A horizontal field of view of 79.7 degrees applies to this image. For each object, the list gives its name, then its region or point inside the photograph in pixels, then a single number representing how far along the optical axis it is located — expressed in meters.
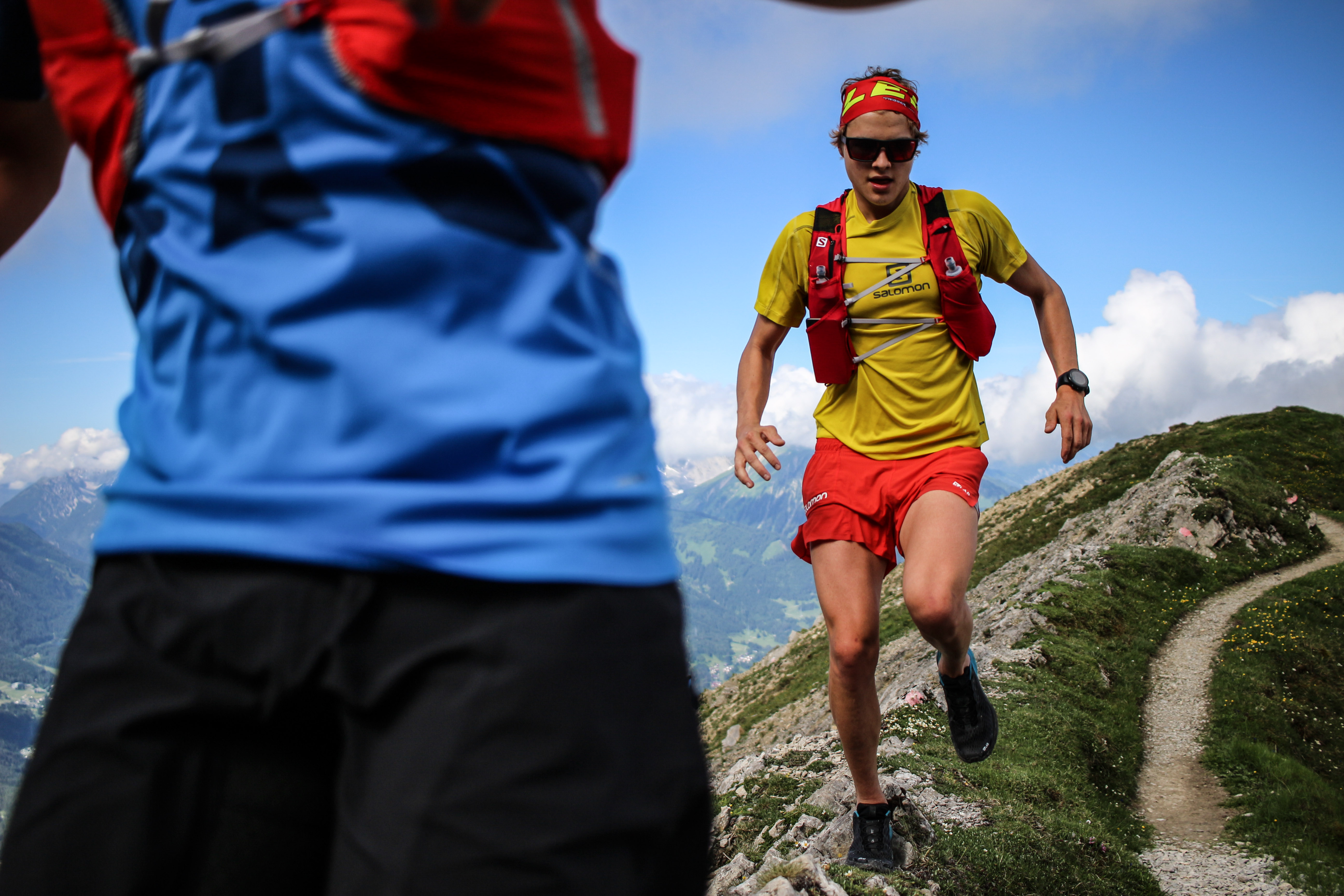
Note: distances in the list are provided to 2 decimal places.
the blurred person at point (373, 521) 1.08
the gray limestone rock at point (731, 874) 6.16
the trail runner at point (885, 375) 5.09
